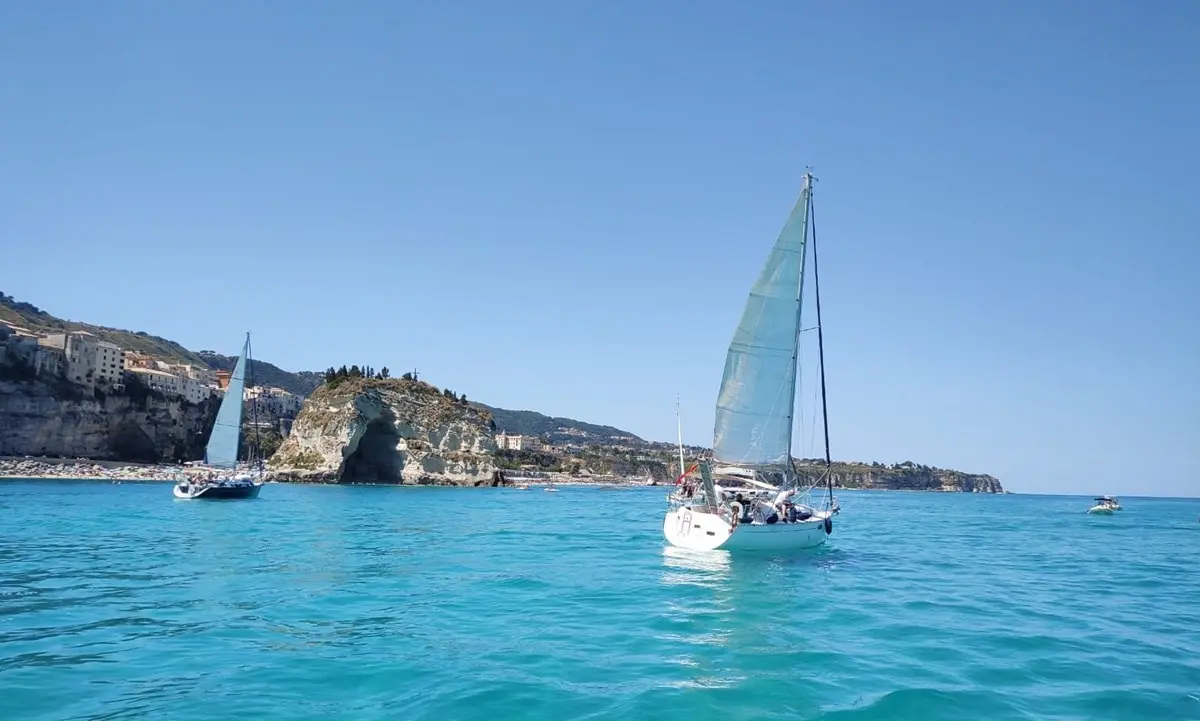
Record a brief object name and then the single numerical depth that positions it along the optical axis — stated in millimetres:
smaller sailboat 57250
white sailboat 25000
